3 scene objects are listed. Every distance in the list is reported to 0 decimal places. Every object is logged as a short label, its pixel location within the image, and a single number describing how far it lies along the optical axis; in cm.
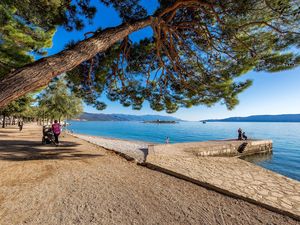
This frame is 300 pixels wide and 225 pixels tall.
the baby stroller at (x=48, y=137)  974
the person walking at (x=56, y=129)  906
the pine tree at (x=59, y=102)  1877
